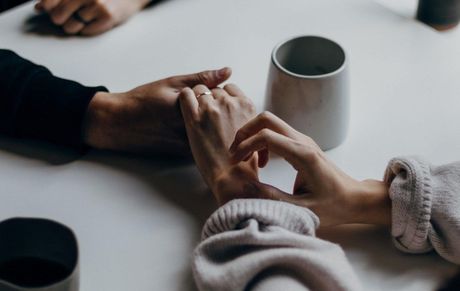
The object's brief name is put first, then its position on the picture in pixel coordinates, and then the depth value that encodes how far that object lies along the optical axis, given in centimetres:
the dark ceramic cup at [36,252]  58
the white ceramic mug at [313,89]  78
